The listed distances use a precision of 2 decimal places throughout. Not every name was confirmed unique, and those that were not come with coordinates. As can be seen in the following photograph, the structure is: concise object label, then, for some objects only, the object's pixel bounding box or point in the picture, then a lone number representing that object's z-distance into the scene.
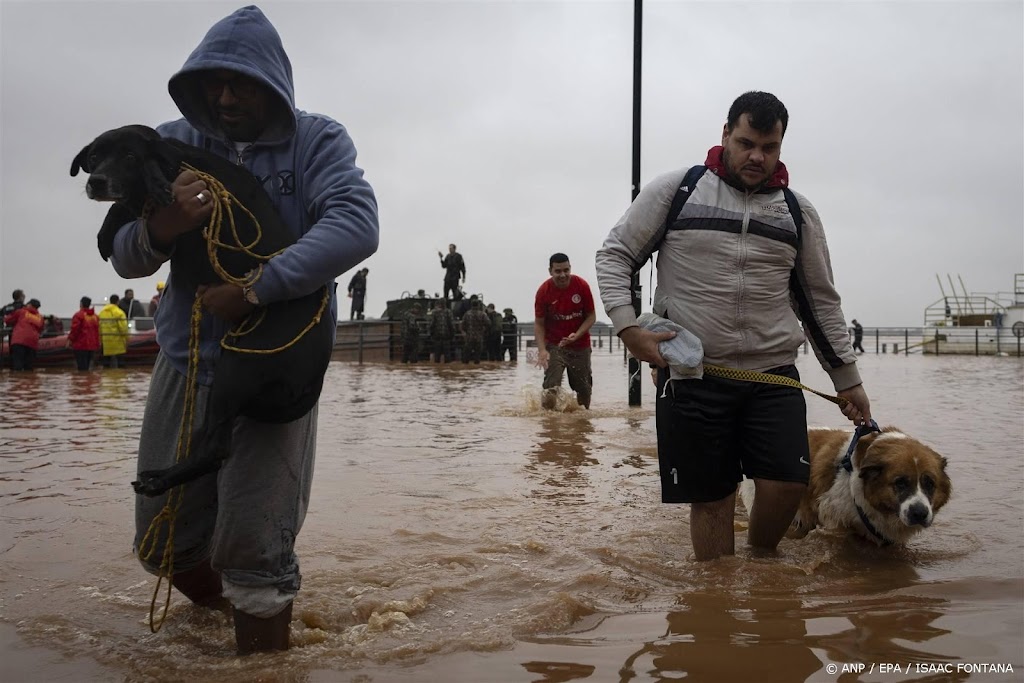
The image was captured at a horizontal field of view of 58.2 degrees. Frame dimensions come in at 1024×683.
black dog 2.51
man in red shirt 9.91
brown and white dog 4.10
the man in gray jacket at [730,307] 3.76
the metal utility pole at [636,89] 11.77
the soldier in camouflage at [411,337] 27.81
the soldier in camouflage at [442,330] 27.70
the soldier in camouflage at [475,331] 27.52
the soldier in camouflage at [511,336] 30.79
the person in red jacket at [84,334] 20.11
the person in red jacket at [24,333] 20.39
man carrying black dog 2.59
